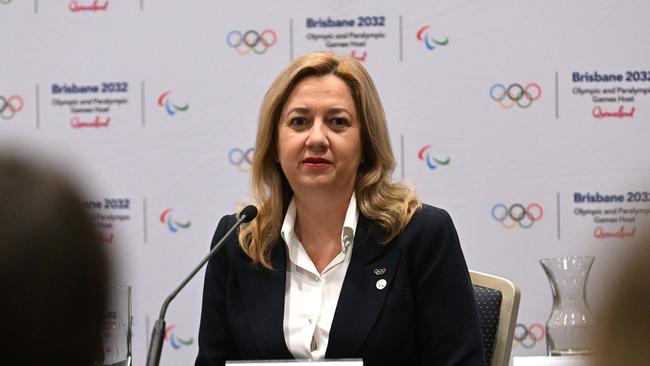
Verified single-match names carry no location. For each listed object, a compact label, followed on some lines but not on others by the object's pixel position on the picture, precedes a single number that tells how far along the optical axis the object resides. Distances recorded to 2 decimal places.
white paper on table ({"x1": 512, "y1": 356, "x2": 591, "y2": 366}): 4.62
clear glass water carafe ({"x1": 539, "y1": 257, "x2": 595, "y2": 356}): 5.13
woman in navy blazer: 5.26
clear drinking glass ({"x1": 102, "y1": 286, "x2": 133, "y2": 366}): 4.50
